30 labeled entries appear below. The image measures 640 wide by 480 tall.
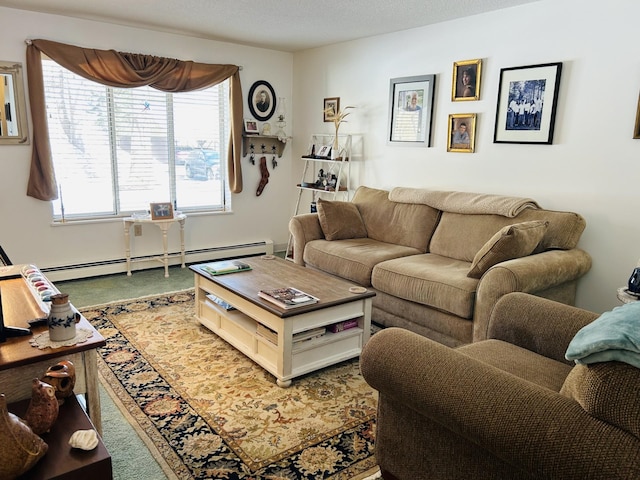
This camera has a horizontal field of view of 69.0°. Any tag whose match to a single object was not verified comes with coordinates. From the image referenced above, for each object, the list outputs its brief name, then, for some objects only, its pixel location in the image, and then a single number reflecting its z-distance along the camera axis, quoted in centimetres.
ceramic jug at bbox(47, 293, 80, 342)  161
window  428
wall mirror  388
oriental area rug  192
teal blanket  109
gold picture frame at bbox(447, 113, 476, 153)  382
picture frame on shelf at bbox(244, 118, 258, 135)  529
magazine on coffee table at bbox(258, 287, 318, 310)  253
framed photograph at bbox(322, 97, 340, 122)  505
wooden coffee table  252
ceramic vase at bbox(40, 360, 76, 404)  148
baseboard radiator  435
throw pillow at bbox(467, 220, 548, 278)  275
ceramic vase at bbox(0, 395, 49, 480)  115
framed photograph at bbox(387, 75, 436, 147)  413
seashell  129
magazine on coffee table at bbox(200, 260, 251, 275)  314
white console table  450
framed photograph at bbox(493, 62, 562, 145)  331
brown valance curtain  397
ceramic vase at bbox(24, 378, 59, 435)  132
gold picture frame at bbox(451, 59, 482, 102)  374
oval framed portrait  532
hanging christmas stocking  552
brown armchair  110
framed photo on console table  454
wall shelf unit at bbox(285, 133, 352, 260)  491
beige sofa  274
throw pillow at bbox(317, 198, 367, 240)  404
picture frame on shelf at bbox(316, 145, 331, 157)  498
